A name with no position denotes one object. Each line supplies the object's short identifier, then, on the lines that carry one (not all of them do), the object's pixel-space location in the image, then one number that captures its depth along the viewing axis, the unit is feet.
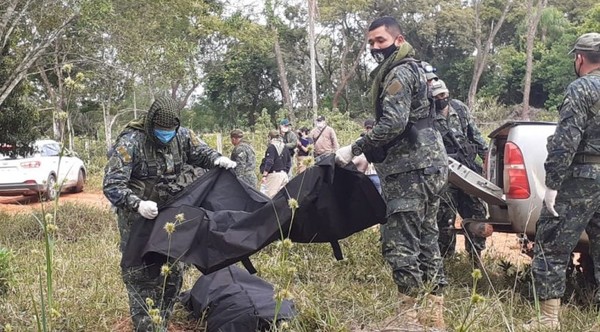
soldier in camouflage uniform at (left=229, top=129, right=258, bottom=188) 31.32
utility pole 79.15
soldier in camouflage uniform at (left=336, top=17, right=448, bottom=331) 11.36
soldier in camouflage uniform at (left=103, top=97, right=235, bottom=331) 11.40
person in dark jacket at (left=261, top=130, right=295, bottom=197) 34.76
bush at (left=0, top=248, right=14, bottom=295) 14.01
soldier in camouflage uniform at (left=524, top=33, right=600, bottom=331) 11.74
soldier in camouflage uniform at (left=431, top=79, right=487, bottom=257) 16.43
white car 42.32
